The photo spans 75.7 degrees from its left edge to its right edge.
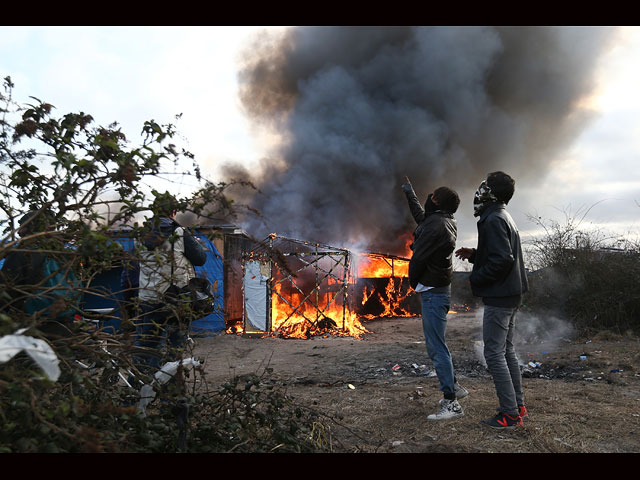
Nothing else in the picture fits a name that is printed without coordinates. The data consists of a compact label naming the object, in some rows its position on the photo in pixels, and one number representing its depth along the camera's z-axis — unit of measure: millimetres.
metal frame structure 12414
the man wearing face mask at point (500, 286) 3260
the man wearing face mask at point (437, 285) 3613
